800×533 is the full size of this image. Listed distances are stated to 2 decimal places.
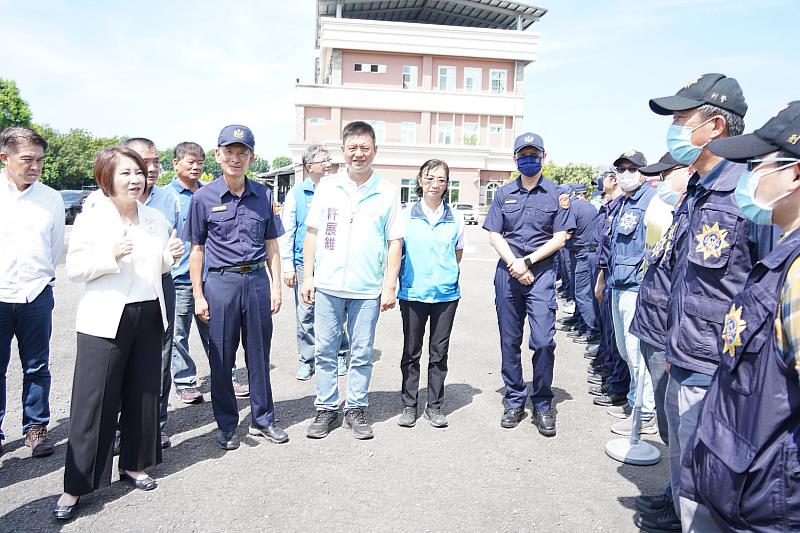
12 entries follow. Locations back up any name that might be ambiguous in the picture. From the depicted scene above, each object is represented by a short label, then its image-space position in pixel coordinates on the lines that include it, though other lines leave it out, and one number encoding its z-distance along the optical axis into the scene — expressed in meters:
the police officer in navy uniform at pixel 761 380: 1.65
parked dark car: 23.23
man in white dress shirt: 3.67
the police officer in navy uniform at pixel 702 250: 2.34
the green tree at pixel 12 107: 38.34
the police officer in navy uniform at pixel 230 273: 3.93
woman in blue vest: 4.48
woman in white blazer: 3.06
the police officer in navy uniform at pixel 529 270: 4.38
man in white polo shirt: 4.16
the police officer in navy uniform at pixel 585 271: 7.29
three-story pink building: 41.06
